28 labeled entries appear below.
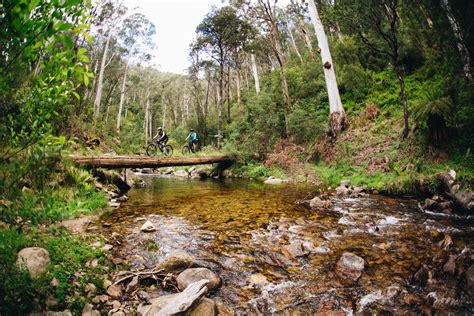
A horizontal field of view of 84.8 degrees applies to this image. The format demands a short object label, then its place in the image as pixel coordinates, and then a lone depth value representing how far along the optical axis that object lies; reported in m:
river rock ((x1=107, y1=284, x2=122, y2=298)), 2.98
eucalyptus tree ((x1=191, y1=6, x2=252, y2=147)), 21.89
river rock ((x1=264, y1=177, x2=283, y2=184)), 11.99
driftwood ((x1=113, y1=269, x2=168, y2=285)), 3.28
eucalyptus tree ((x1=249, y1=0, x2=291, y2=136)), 15.84
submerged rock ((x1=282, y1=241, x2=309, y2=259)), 4.11
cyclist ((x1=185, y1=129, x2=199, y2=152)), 16.91
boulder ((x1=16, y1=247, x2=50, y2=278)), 2.71
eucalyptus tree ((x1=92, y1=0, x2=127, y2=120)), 23.44
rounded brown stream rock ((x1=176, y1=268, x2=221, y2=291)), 3.24
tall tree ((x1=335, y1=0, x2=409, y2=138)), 9.73
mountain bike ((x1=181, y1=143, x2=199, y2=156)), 17.22
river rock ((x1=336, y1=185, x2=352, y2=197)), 8.27
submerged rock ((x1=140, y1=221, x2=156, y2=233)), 5.19
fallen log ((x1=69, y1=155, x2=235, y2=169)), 8.14
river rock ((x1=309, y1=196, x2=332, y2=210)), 6.81
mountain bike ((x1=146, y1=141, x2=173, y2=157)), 14.43
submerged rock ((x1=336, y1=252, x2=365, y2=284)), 3.42
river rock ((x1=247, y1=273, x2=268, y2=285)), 3.42
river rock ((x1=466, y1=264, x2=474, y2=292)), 2.97
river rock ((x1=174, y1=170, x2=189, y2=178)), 18.60
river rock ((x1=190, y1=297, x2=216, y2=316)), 2.65
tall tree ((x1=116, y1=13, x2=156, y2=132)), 29.06
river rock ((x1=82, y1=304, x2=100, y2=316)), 2.56
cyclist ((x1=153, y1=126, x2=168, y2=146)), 14.45
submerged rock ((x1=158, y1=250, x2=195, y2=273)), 3.58
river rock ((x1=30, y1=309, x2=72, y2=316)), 2.31
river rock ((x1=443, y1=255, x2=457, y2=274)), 3.30
